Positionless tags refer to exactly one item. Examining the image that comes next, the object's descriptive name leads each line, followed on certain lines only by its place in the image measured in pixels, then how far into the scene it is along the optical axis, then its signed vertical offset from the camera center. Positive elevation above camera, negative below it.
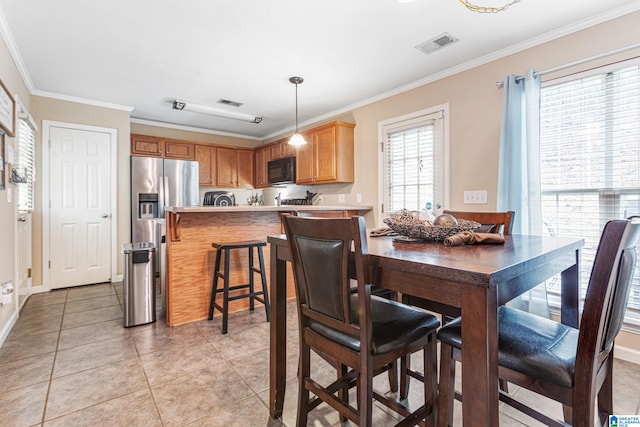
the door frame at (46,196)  3.81 +0.22
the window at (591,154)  2.19 +0.42
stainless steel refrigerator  4.39 +0.31
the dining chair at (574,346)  0.91 -0.45
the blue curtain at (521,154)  2.53 +0.47
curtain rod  2.17 +1.12
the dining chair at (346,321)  1.03 -0.41
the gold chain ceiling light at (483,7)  2.05 +1.37
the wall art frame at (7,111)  2.42 +0.85
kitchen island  2.81 -0.32
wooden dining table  0.80 -0.19
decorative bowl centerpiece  1.36 -0.06
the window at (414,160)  3.36 +0.59
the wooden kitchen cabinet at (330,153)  4.24 +0.83
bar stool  2.62 -0.57
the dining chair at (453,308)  1.61 -0.48
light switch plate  2.98 +0.14
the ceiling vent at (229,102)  4.15 +1.48
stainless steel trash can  2.73 -0.63
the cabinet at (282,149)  5.14 +1.06
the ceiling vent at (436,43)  2.62 +1.45
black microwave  5.00 +0.69
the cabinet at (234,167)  5.65 +0.84
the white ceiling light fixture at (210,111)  4.07 +1.40
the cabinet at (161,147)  4.84 +1.06
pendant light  3.44 +0.92
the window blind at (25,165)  3.01 +0.51
